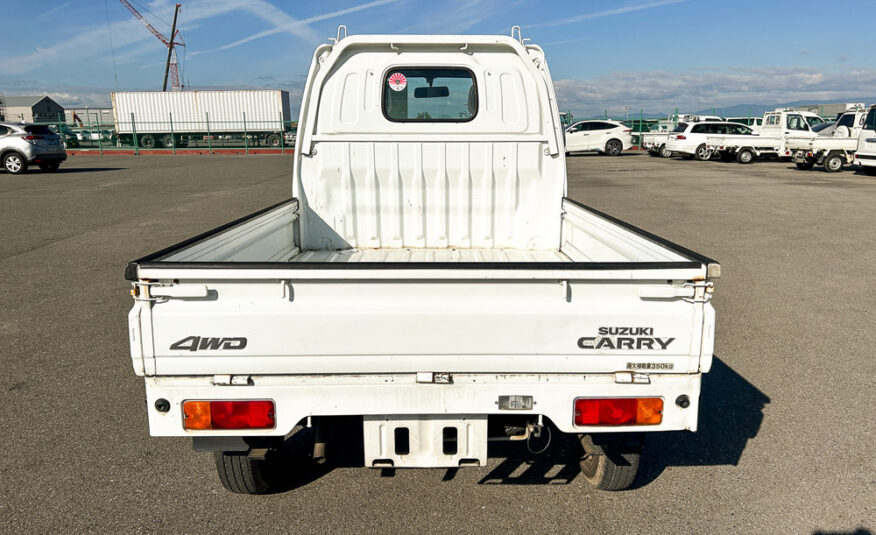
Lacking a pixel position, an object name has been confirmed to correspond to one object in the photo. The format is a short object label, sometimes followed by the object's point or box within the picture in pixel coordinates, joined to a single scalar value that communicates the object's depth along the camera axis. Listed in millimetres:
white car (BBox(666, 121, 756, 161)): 28359
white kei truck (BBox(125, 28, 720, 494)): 2637
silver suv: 21875
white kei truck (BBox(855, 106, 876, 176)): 20484
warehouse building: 93038
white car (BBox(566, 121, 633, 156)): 32469
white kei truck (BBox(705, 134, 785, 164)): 27203
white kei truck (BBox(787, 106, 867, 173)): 22641
